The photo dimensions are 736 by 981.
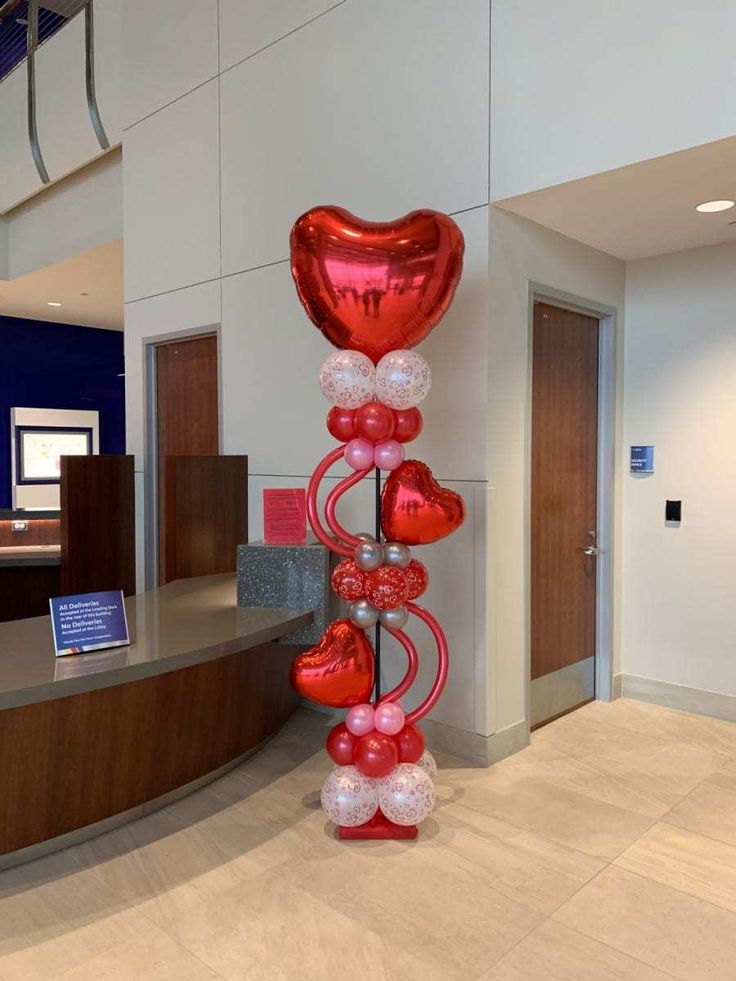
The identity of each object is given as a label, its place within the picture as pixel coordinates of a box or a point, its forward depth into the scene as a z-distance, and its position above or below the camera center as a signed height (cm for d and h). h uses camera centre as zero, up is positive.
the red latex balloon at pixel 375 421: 272 +17
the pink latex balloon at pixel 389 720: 275 -88
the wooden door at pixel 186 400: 478 +46
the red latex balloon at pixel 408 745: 278 -99
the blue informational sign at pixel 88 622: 251 -50
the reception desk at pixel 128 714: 242 -86
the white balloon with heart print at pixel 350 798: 272 -115
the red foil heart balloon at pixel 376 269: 269 +70
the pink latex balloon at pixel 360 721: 276 -89
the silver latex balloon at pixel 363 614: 276 -51
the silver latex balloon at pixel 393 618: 279 -53
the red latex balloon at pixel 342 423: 280 +17
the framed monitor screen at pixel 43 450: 938 +27
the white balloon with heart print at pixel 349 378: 272 +32
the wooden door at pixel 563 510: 377 -20
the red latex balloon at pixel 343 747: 278 -99
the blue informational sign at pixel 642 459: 412 +6
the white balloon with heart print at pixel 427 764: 287 -109
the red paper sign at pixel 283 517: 336 -20
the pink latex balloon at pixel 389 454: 276 +6
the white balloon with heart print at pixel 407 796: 270 -114
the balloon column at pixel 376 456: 270 +5
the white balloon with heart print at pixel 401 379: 270 +32
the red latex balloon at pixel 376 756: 269 -100
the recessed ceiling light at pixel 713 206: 323 +111
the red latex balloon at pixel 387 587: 274 -41
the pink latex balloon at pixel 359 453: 278 +6
